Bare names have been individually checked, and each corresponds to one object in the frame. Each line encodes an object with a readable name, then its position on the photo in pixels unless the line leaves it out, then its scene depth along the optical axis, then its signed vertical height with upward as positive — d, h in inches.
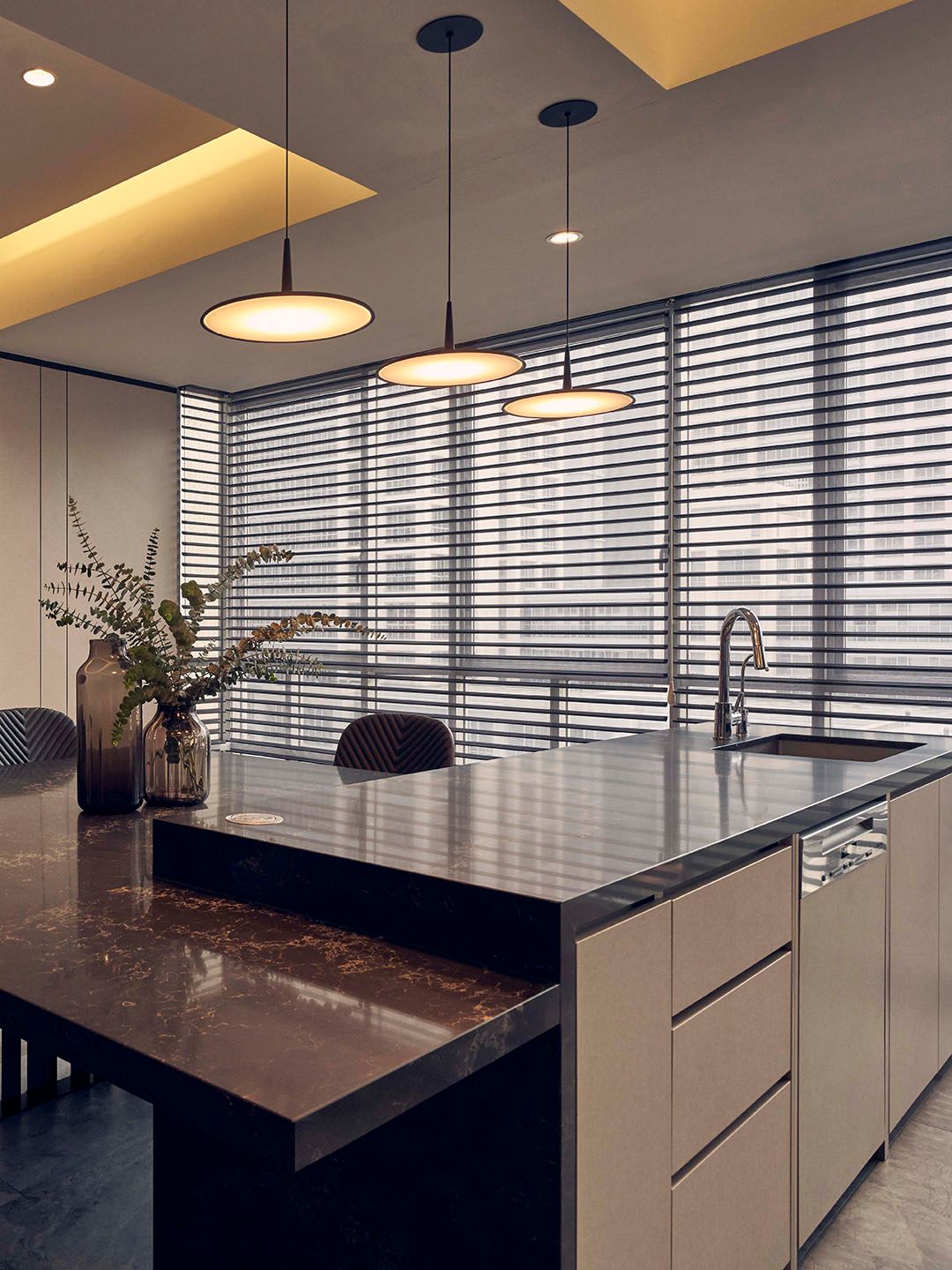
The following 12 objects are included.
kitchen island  35.3 -15.2
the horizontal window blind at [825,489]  130.0 +18.6
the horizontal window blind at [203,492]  213.5 +27.6
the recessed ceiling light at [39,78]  99.7 +54.8
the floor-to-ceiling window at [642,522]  132.4 +16.0
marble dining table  32.3 -15.2
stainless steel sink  101.4 -13.2
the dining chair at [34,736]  117.1 -14.1
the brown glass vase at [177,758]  78.3 -11.1
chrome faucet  100.2 -8.9
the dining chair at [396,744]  111.8 -14.3
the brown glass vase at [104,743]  77.9 -9.8
